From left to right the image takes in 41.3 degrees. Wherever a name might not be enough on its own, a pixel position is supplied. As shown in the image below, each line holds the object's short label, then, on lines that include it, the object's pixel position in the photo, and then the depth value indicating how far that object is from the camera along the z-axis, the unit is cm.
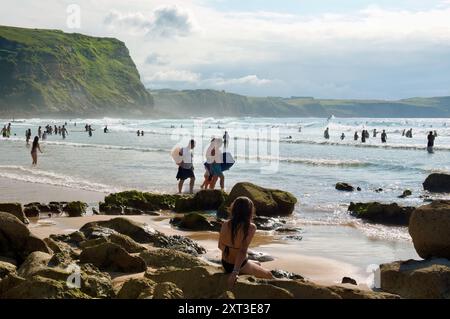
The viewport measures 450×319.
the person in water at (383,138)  6562
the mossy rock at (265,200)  1598
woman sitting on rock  702
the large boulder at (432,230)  884
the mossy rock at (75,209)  1528
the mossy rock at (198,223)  1347
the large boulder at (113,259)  861
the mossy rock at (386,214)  1543
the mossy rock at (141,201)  1670
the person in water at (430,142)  5528
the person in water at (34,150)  3020
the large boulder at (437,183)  2344
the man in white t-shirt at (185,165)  2044
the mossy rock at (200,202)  1700
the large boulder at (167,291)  582
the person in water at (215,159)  2005
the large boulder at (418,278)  764
